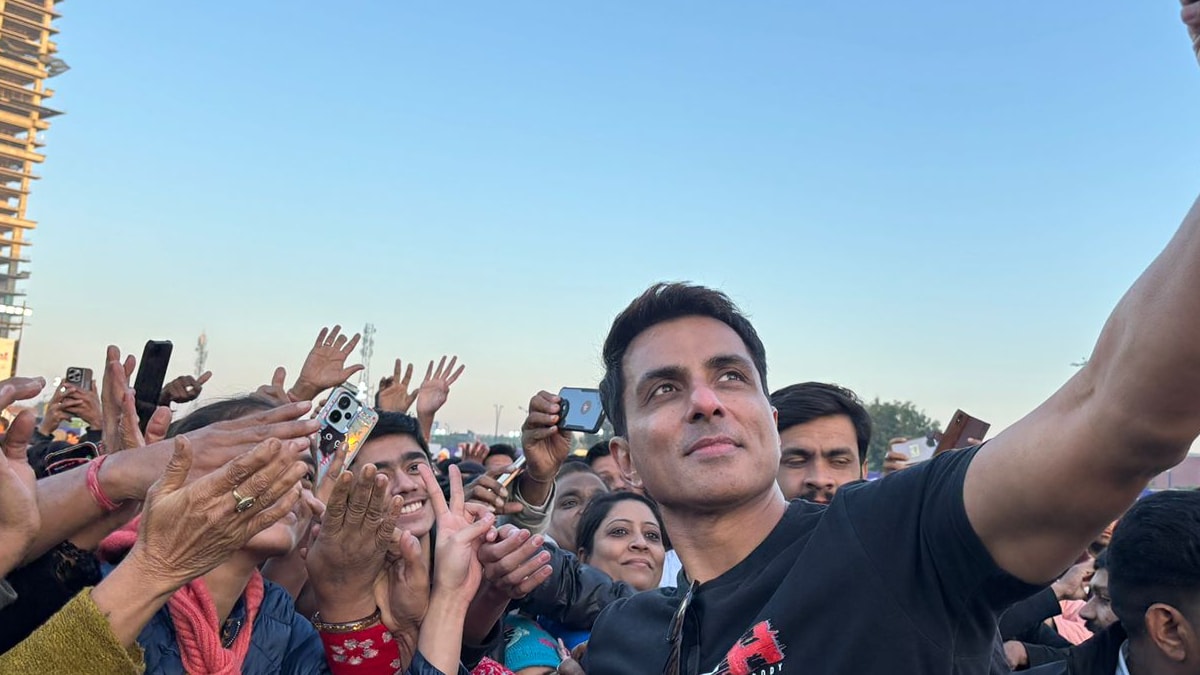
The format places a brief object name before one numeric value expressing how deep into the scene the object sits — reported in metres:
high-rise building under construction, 72.94
